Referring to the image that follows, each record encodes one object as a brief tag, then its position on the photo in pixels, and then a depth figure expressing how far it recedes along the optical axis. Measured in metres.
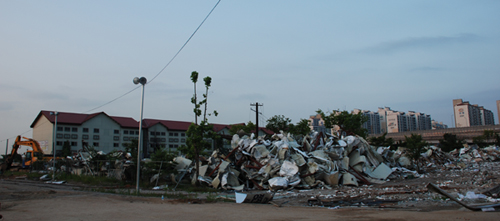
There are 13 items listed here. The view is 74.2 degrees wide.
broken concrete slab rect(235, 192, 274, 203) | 10.93
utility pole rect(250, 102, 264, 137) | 37.97
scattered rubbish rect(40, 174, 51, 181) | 24.25
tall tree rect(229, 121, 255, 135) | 56.88
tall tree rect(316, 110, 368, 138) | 40.88
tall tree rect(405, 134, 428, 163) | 25.62
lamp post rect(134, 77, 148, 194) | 14.23
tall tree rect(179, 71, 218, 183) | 17.70
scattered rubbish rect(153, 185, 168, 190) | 17.38
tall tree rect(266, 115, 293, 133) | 51.38
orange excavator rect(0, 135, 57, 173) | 33.22
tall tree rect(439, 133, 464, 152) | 55.78
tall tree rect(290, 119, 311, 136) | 47.44
